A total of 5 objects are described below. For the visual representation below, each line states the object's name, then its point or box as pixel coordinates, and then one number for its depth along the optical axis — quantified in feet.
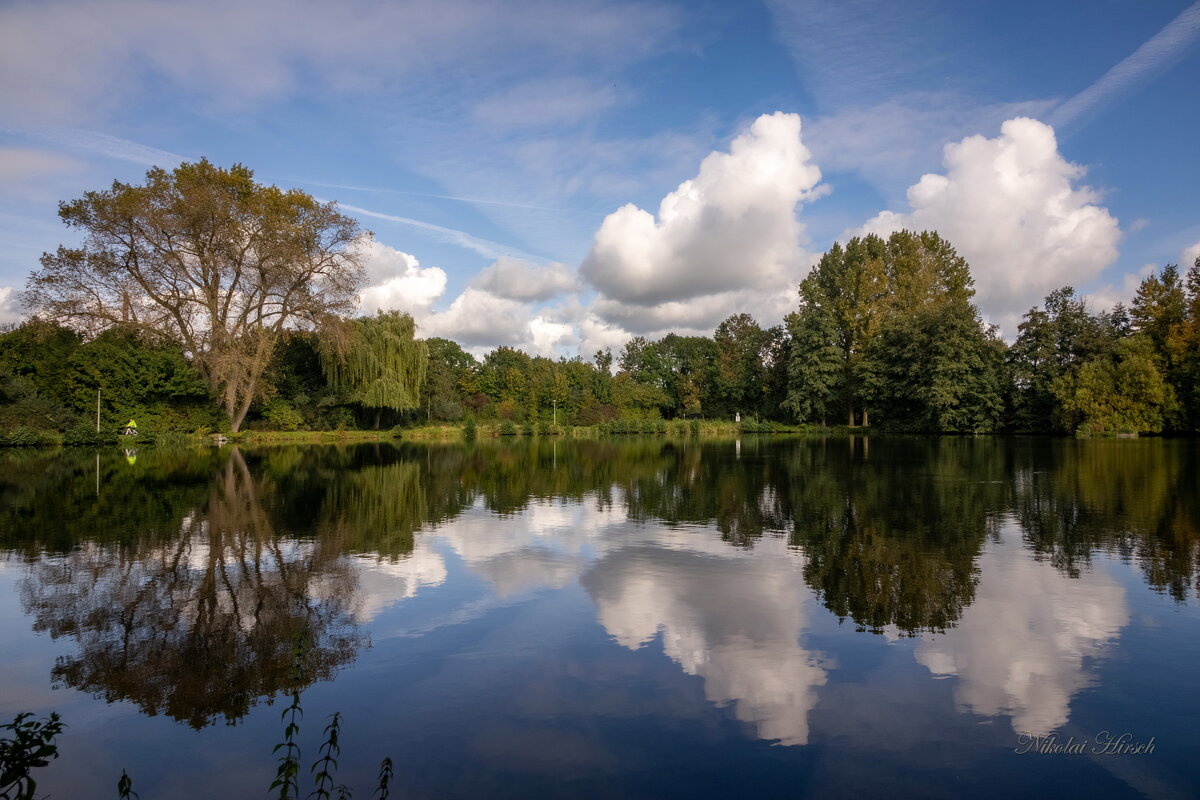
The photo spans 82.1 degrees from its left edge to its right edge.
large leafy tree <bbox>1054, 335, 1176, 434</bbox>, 143.64
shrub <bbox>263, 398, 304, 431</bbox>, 148.15
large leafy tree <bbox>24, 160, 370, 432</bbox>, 112.47
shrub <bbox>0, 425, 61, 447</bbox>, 104.88
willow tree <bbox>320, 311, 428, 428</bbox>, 145.79
